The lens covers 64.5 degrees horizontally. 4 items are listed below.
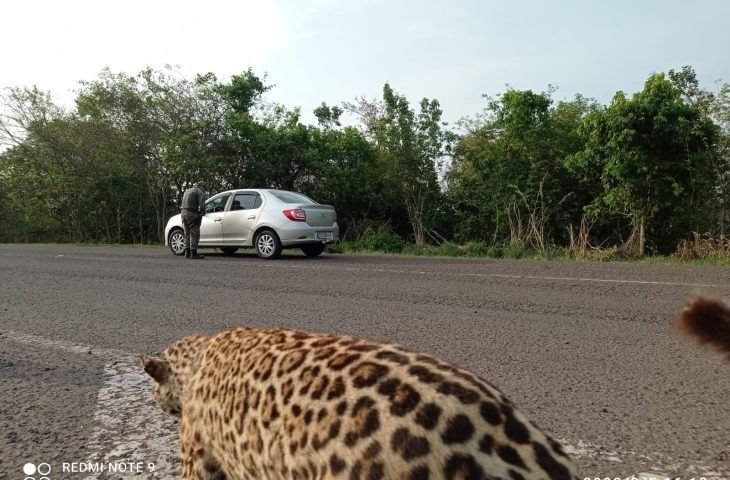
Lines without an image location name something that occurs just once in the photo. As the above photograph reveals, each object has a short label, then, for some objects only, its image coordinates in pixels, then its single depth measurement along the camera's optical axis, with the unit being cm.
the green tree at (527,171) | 2039
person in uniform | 1542
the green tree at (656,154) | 1541
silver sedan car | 1472
